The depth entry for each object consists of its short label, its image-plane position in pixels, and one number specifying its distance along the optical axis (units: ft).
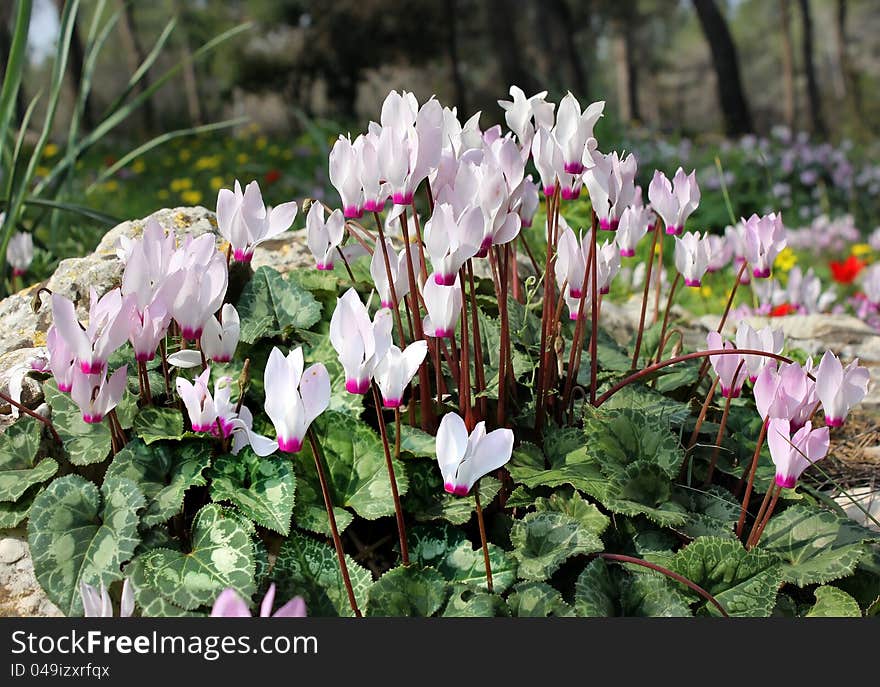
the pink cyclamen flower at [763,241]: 4.10
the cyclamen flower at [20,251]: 5.04
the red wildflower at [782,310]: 6.43
